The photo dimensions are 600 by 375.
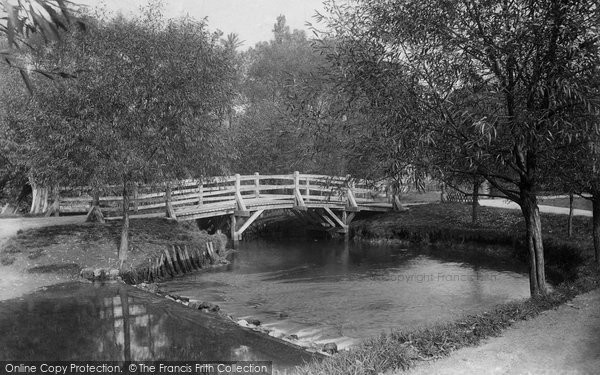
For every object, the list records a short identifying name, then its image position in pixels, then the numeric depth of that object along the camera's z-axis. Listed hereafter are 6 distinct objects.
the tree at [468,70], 7.68
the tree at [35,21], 2.37
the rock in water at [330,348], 7.95
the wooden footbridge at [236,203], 18.77
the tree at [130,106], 13.01
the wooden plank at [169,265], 15.31
